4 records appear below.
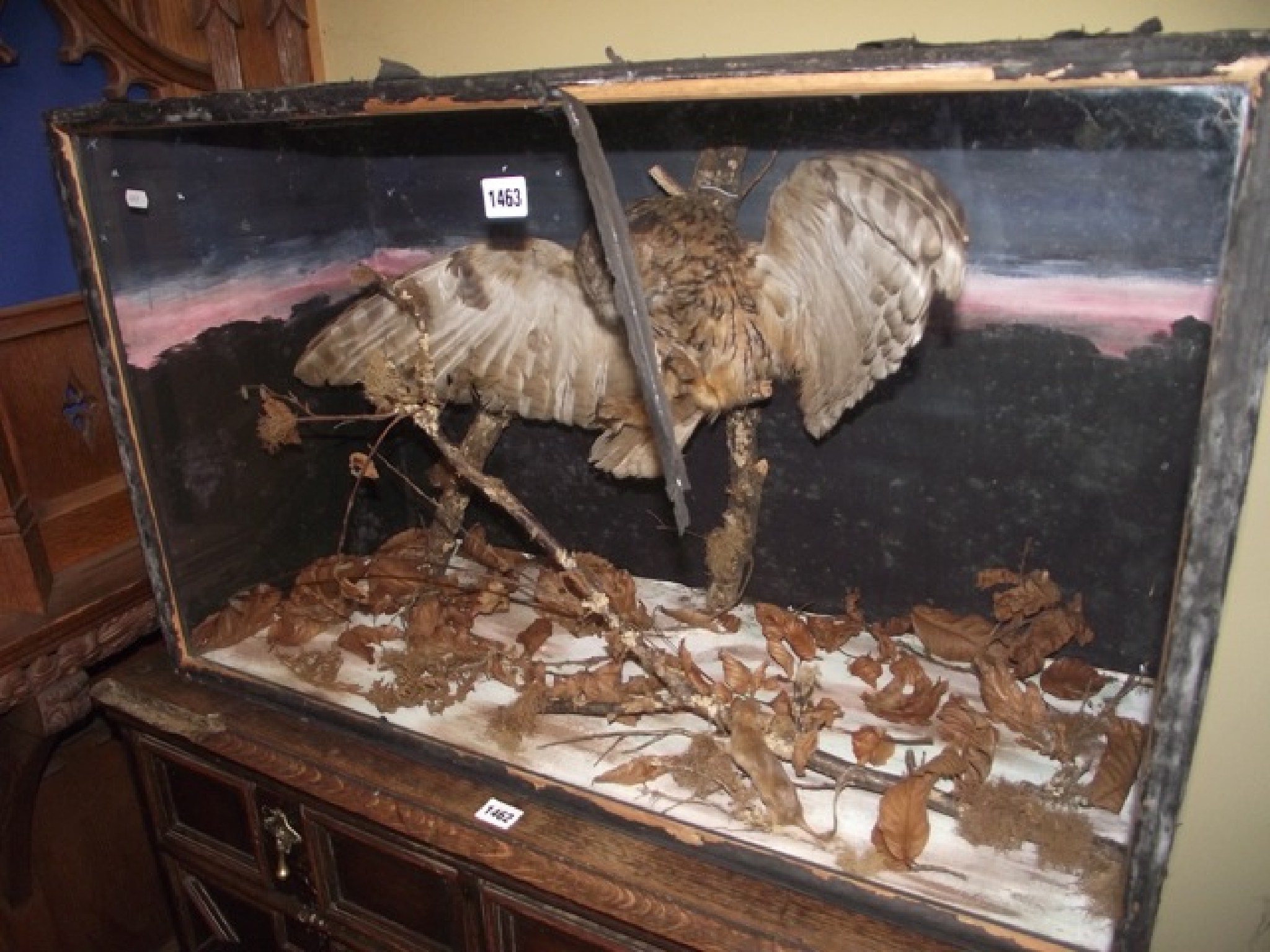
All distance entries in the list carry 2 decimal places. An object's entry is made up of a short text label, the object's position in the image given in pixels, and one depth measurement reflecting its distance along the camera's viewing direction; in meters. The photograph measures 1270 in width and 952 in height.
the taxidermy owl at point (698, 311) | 1.16
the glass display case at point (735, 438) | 1.05
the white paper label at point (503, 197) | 1.37
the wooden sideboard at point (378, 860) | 1.08
